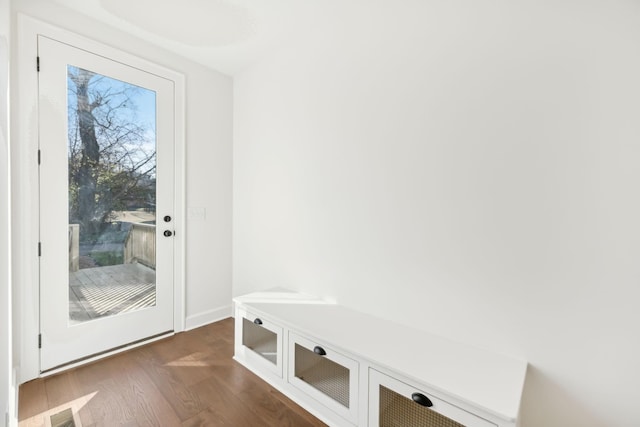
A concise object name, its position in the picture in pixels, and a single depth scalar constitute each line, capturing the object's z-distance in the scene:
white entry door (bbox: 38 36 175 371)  1.97
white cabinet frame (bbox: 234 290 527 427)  1.15
